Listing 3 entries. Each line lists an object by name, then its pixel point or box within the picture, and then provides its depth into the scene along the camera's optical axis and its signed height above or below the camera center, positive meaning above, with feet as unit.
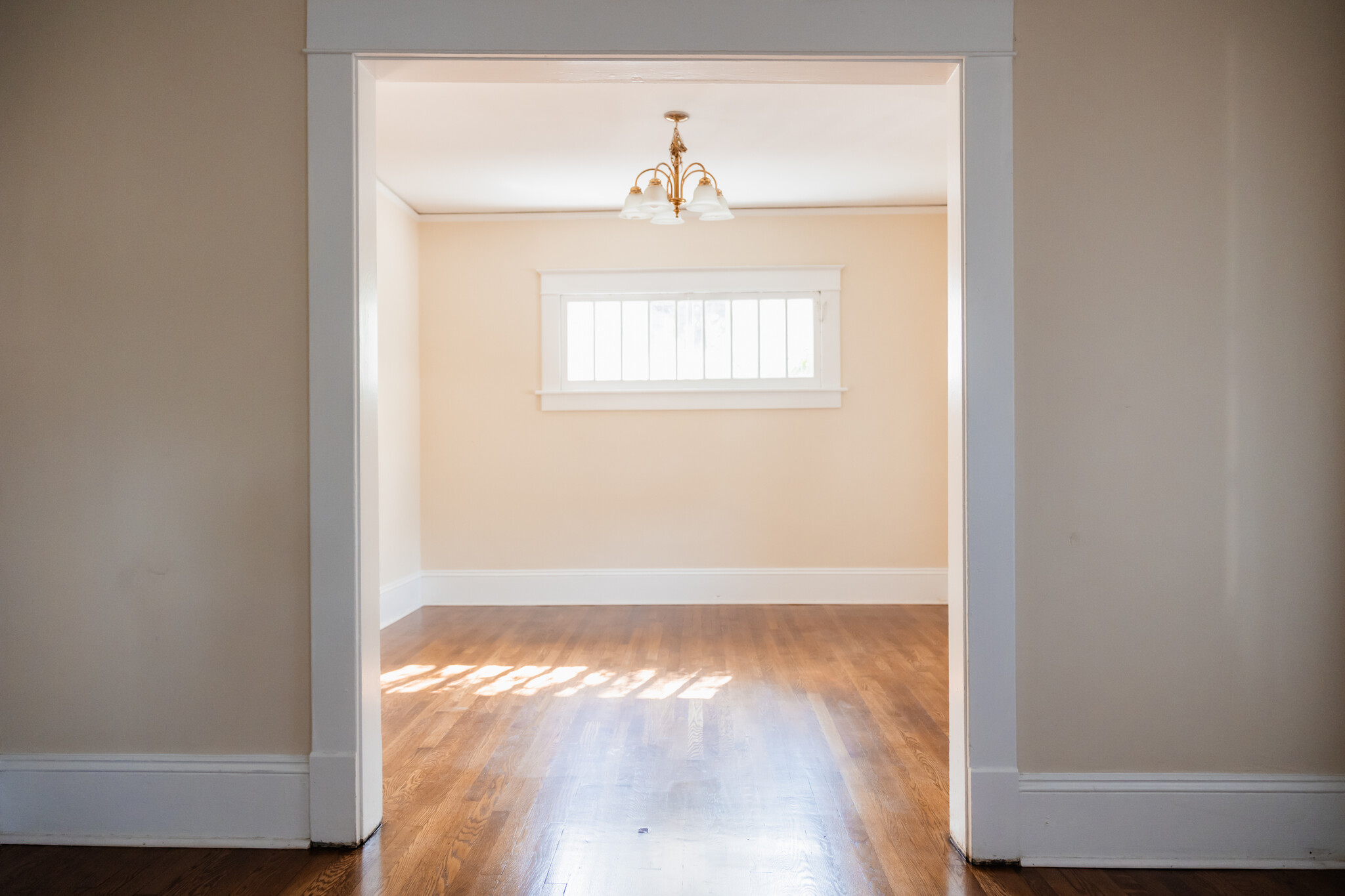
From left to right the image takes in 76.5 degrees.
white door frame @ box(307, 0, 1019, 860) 6.91 +1.26
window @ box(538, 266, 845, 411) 17.90 +1.84
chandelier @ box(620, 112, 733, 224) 11.89 +3.20
